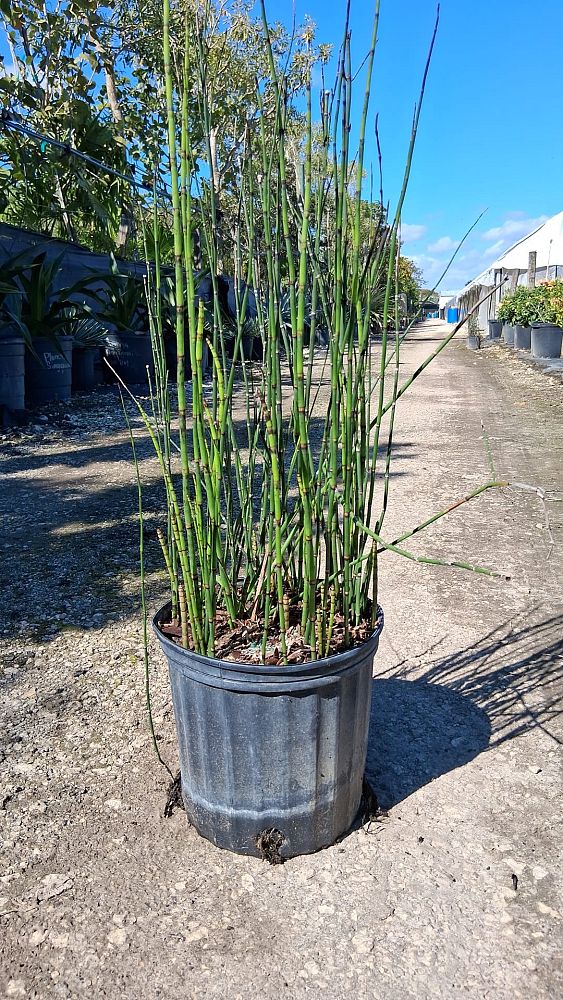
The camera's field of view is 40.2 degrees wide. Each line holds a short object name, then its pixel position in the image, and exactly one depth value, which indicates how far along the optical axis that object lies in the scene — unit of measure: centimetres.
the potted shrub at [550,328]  902
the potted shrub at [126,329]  616
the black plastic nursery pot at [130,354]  629
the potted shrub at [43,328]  492
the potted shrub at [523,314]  1080
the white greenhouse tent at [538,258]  1609
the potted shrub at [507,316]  1253
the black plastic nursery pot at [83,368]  583
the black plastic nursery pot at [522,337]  1110
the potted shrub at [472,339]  1410
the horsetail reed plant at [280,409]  102
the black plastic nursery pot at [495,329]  1534
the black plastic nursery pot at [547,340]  918
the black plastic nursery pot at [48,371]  496
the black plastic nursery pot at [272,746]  109
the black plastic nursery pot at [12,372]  443
